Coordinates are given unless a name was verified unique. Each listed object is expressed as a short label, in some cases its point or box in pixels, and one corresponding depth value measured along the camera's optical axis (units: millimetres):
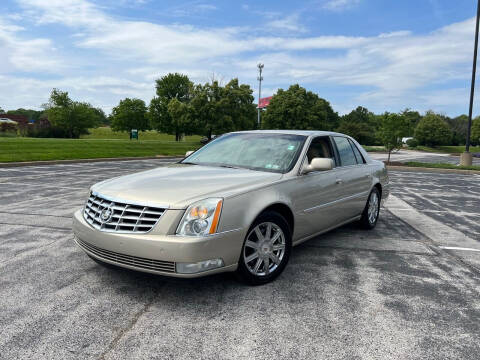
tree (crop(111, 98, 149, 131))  73375
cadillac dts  3055
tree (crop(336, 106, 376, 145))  67562
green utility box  43988
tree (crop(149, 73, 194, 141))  59550
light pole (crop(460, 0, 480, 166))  19798
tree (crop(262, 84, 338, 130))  57625
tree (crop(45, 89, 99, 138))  71750
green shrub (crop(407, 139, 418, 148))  64250
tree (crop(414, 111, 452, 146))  65000
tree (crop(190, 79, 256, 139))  43469
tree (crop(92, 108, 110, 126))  137000
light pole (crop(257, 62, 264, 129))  53062
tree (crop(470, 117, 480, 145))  72375
